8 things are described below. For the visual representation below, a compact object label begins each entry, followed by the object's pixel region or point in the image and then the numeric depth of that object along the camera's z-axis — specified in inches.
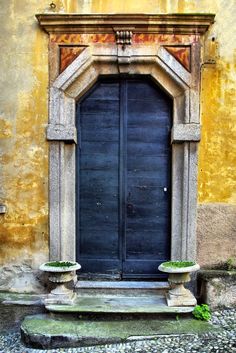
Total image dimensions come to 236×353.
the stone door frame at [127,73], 183.8
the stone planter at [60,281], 171.2
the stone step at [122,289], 190.1
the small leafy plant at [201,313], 169.2
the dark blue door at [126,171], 195.9
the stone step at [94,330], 156.5
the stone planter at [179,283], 168.9
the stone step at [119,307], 169.0
